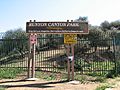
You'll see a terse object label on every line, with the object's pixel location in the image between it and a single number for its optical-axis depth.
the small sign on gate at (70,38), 7.44
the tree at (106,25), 19.26
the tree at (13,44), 9.25
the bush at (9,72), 7.88
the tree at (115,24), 18.83
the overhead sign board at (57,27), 7.45
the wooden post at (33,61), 7.57
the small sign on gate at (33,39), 7.62
